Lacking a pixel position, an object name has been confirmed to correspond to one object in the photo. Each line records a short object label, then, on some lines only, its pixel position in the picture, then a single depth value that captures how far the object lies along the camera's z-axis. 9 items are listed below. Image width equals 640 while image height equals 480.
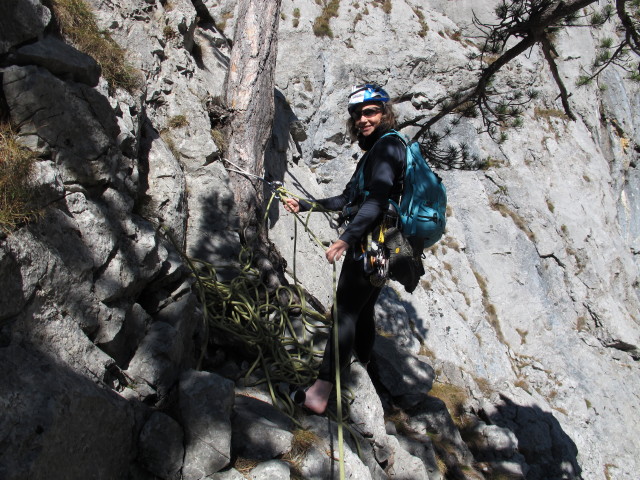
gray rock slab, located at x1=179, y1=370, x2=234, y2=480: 2.37
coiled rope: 3.53
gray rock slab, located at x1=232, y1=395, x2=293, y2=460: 2.58
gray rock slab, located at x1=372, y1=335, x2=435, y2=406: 4.45
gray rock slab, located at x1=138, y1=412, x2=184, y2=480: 2.33
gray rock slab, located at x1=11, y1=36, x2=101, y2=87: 2.85
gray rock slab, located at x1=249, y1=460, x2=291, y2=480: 2.40
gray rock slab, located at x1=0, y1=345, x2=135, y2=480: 1.74
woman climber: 2.96
